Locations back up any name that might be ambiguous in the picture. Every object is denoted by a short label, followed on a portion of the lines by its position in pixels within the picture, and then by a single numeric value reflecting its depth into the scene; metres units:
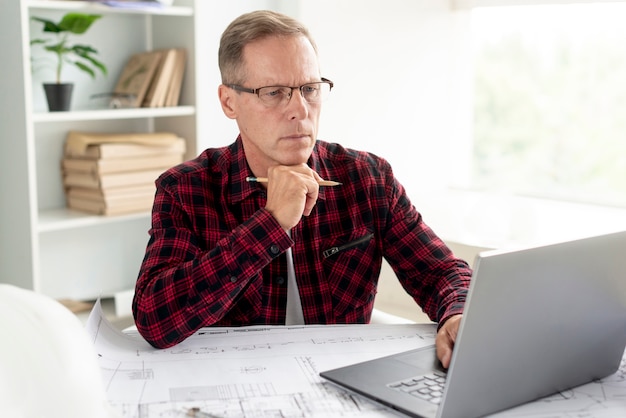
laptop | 1.02
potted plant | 2.65
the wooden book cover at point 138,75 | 2.94
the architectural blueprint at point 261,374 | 1.14
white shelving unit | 2.56
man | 1.50
